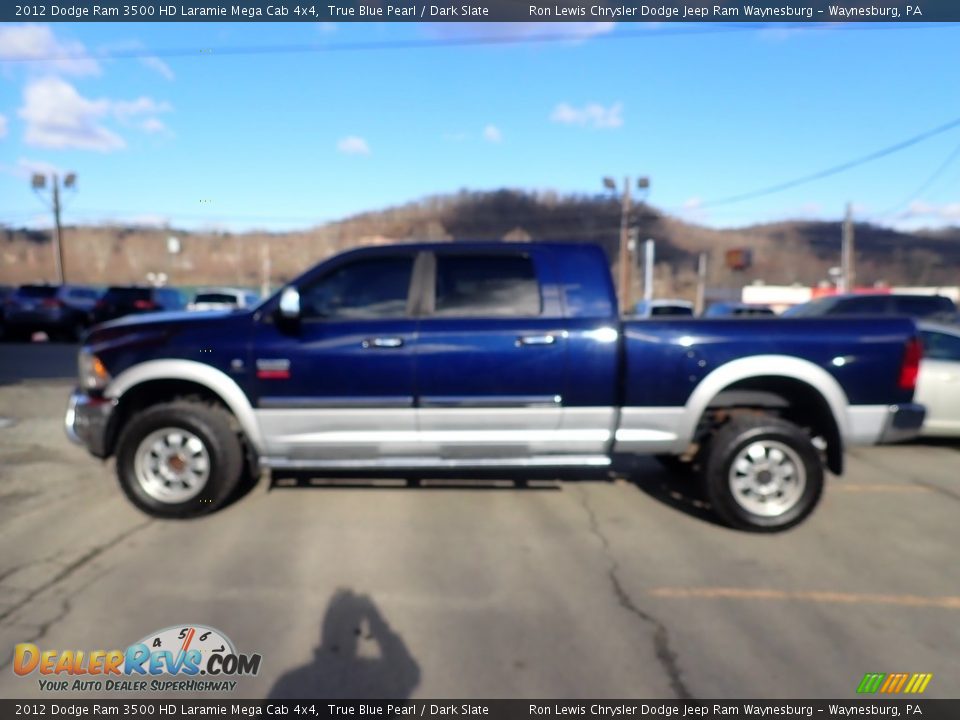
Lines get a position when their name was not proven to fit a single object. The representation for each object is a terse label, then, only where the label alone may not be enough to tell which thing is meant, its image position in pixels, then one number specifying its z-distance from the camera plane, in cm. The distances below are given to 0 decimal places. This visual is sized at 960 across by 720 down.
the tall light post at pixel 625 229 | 3222
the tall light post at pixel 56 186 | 3759
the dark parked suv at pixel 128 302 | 2138
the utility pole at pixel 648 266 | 3634
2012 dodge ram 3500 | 441
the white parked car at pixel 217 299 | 2039
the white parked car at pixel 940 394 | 650
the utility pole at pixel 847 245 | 4141
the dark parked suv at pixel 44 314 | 1969
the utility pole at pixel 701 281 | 4234
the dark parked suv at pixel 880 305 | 1033
